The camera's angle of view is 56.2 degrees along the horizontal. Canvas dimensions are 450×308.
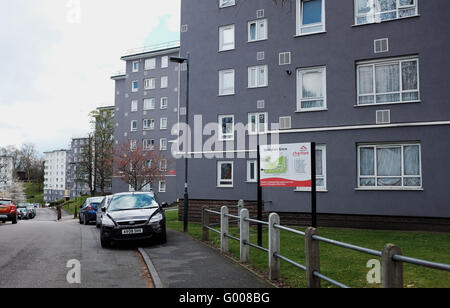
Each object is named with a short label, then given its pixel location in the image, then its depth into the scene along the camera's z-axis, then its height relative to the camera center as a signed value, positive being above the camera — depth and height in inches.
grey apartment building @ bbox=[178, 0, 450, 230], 627.2 +116.4
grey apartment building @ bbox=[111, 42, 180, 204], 2154.3 +371.2
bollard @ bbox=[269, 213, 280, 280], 284.7 -49.7
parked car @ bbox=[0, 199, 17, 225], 1065.5 -89.1
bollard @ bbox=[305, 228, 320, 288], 227.9 -44.6
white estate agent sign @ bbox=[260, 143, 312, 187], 382.3 +10.3
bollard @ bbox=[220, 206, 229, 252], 413.1 -52.9
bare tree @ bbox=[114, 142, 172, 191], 2049.7 +58.6
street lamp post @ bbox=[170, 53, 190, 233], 622.0 -43.2
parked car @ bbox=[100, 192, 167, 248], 467.2 -52.3
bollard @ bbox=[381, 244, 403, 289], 150.3 -32.9
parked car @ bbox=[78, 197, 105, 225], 1006.4 -81.4
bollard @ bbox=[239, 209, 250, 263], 351.3 -50.2
